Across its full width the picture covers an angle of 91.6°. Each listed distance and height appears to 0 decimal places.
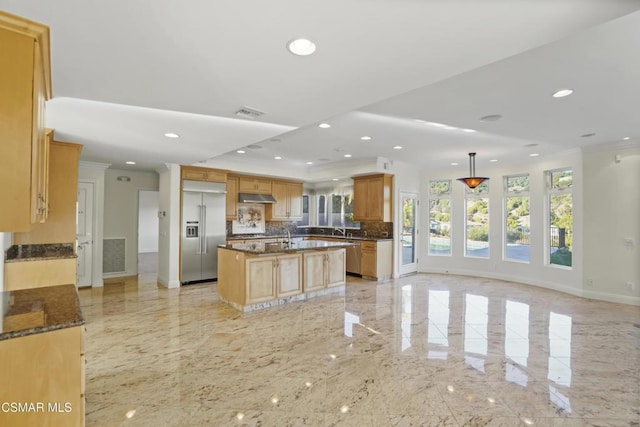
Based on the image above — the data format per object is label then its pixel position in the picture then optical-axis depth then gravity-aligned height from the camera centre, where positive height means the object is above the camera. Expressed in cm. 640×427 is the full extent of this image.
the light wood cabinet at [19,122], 152 +48
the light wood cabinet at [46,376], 155 -84
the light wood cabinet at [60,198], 429 +28
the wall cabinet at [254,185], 739 +83
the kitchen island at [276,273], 458 -87
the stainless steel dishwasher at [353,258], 727 -93
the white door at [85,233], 589 -28
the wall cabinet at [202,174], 627 +94
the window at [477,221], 743 -4
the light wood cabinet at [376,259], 686 -90
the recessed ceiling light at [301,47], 184 +105
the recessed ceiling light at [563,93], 304 +127
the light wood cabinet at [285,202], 803 +45
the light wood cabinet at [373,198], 702 +50
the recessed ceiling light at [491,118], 376 +126
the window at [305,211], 894 +23
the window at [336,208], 820 +30
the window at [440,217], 789 +6
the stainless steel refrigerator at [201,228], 625 -19
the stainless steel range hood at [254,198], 723 +49
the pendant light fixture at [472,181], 542 +68
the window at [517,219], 682 +2
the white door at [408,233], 734 -33
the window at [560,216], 609 +8
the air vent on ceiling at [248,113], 299 +105
